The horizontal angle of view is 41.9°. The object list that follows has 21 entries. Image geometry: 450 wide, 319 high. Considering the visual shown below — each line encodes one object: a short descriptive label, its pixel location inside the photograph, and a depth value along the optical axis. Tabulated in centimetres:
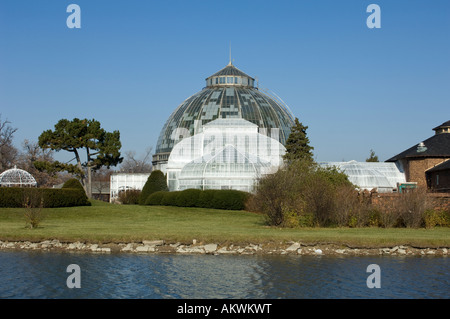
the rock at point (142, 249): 2639
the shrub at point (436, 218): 3478
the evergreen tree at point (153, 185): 6044
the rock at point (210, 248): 2625
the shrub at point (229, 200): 5022
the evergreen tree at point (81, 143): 6259
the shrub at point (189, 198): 5187
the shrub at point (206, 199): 5112
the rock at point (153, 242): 2699
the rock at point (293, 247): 2638
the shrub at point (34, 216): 3206
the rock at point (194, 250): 2617
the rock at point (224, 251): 2620
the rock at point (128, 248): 2658
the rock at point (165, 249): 2638
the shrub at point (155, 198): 5603
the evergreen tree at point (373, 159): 8931
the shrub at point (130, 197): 6412
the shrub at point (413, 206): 3444
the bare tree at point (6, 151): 7879
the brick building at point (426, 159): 5750
